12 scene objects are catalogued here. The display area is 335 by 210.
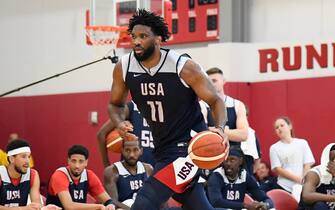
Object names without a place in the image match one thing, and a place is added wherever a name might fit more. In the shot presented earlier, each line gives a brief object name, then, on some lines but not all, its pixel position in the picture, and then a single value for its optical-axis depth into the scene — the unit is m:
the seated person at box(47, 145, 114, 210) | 15.59
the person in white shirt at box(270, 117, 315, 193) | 20.42
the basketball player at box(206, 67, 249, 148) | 14.95
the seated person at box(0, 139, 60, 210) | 15.48
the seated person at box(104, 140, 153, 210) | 16.06
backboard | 22.24
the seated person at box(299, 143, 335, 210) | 16.29
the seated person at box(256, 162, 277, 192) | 21.05
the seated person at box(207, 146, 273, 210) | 16.01
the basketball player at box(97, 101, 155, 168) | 15.59
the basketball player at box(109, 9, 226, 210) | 10.30
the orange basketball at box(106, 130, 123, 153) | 16.24
